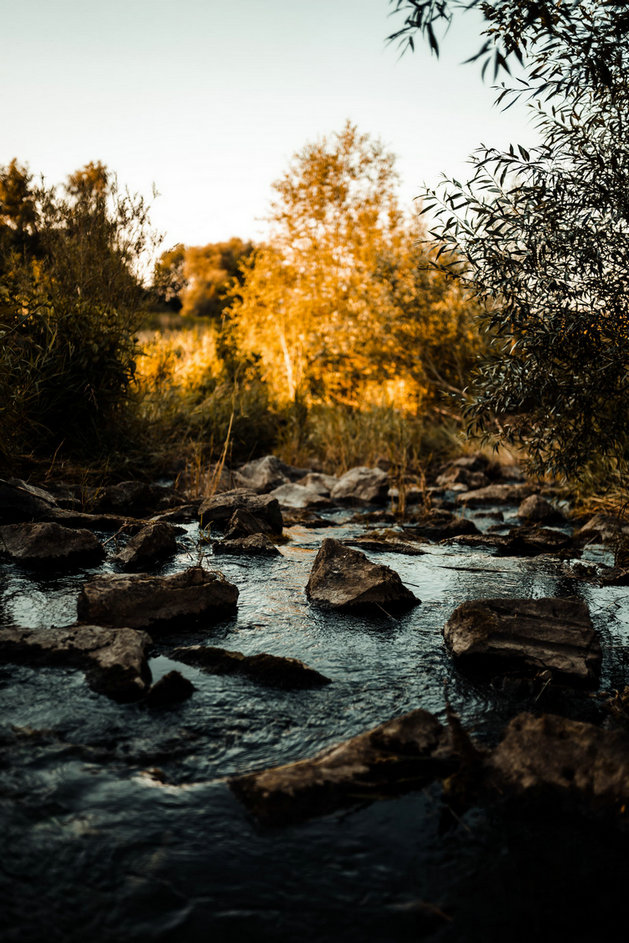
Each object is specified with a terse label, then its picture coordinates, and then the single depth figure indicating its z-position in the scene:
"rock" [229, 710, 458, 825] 2.25
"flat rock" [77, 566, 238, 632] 3.75
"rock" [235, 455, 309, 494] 9.97
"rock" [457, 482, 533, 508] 9.62
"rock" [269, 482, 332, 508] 9.11
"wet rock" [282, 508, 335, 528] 7.71
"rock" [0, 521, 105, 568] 5.01
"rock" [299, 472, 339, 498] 10.16
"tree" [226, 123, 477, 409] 15.02
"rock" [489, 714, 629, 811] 2.25
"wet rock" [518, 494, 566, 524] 8.22
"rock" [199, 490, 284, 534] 6.96
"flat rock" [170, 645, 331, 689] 3.21
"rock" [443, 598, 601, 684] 3.34
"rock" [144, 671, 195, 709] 2.91
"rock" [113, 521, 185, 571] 5.17
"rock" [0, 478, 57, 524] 5.86
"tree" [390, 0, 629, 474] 4.19
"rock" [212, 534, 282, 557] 5.86
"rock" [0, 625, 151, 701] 2.96
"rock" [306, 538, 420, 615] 4.39
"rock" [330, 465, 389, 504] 9.53
